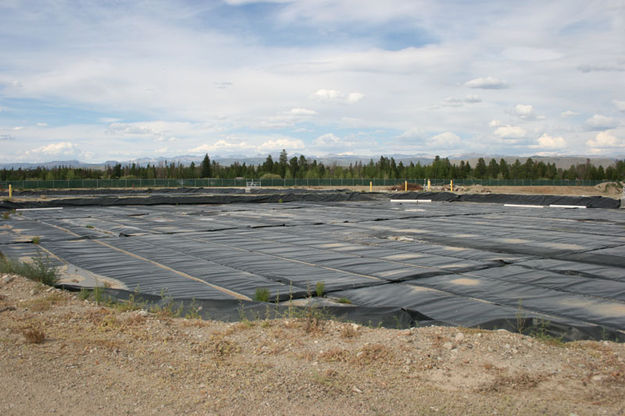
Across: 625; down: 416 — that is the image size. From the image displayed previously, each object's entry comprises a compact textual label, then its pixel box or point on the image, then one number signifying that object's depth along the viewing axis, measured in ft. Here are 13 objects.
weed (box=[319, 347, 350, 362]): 17.44
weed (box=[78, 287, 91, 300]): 26.08
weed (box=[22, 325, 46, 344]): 19.17
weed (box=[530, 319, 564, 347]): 18.48
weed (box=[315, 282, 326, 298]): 27.27
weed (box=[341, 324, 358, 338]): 19.53
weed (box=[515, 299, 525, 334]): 20.12
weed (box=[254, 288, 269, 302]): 25.32
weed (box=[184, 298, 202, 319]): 22.57
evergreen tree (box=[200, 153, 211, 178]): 308.40
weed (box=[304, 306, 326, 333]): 20.17
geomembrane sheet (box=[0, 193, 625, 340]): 26.73
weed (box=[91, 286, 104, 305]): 25.31
